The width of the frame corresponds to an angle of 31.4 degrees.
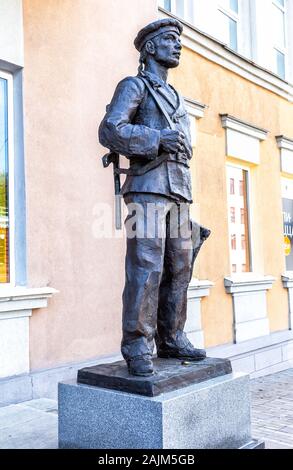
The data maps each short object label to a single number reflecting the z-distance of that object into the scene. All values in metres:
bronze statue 3.14
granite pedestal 2.82
